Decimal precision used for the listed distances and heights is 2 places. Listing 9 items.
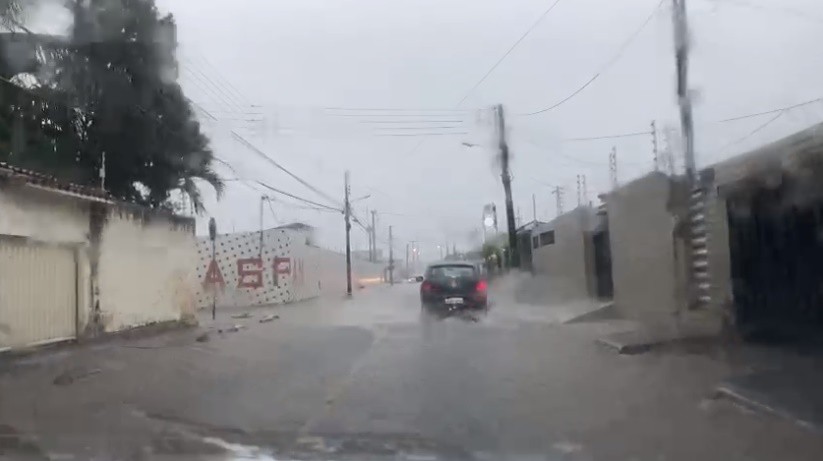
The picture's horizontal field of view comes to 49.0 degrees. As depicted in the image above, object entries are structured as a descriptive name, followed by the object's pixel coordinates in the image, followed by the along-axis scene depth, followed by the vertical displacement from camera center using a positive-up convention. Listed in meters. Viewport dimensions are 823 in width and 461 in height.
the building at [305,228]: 63.53 +5.54
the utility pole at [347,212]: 54.28 +5.08
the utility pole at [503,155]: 38.22 +5.75
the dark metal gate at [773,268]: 14.74 +0.21
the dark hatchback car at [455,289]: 24.19 +0.10
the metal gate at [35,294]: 13.36 +0.23
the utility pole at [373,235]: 88.56 +6.17
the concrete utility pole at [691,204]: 16.31 +1.46
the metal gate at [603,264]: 26.89 +0.71
